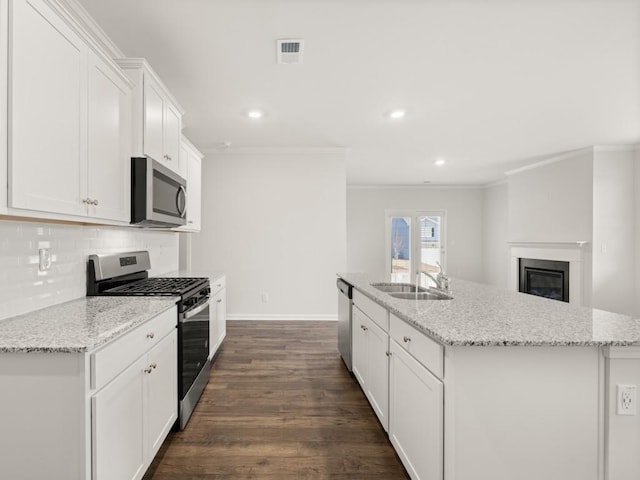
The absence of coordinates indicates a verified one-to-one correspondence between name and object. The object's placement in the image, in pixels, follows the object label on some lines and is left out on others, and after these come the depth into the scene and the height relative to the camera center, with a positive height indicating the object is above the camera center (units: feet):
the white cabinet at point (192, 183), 10.73 +1.99
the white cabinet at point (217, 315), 9.93 -2.56
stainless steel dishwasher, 9.65 -2.54
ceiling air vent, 7.41 +4.47
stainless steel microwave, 6.81 +0.99
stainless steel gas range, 6.83 -1.32
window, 27.61 -0.05
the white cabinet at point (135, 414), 3.96 -2.60
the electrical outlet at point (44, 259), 5.60 -0.38
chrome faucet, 7.71 -1.01
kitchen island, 4.03 -2.09
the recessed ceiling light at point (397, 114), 11.35 +4.50
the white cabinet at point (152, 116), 6.85 +2.86
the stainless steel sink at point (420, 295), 7.72 -1.38
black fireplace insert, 17.01 -2.15
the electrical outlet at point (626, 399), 4.07 -2.00
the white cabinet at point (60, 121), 3.90 +1.70
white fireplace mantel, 15.83 -0.80
